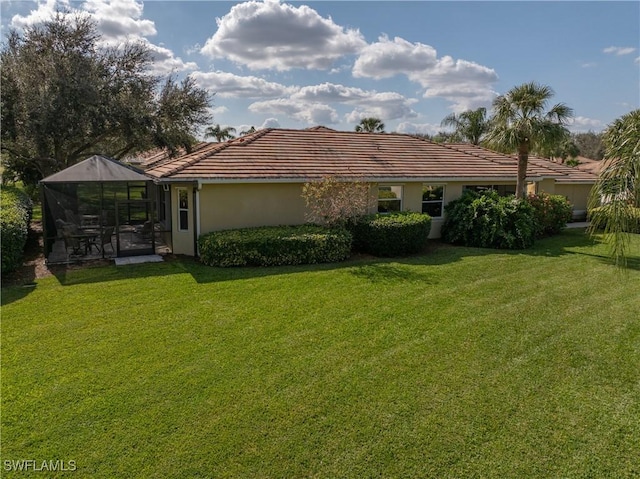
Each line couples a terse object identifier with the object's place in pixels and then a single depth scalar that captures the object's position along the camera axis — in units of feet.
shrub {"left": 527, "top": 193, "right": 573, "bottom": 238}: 59.77
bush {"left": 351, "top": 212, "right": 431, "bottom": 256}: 46.21
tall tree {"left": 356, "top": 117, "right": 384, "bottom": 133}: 130.62
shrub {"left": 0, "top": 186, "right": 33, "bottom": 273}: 33.88
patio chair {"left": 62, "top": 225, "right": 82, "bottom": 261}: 40.53
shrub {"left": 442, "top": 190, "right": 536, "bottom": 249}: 51.80
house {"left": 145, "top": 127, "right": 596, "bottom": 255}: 45.09
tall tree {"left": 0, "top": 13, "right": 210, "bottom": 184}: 59.21
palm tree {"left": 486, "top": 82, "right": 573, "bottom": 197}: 51.75
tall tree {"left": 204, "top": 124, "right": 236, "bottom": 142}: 186.09
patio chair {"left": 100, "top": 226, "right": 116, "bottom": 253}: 42.45
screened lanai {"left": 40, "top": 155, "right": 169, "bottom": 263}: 41.68
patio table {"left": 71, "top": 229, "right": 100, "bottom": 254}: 41.48
